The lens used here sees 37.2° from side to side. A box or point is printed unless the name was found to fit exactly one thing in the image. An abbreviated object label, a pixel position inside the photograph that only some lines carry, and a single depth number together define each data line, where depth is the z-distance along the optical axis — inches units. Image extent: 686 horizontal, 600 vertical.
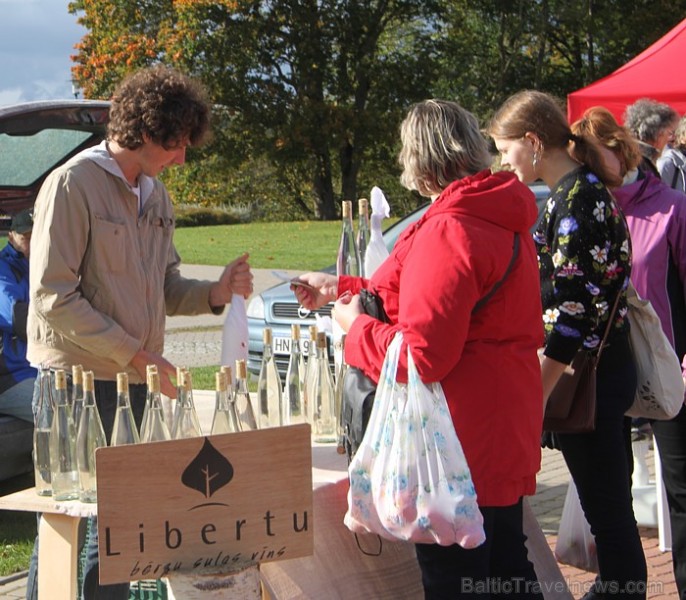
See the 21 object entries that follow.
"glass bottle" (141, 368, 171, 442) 113.4
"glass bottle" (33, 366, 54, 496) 116.0
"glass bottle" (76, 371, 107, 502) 113.6
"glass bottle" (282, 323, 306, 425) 136.4
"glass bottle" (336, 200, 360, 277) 145.7
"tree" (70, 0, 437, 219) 1194.6
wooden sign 96.0
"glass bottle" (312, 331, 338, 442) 137.5
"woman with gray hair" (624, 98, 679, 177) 230.2
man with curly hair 122.7
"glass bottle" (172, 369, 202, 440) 116.6
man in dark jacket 219.9
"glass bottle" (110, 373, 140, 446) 114.4
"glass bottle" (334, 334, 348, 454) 130.3
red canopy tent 335.6
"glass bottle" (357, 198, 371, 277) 146.3
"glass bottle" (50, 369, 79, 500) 114.7
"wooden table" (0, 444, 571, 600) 115.3
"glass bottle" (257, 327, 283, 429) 136.5
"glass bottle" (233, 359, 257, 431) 122.8
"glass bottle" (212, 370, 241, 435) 117.7
